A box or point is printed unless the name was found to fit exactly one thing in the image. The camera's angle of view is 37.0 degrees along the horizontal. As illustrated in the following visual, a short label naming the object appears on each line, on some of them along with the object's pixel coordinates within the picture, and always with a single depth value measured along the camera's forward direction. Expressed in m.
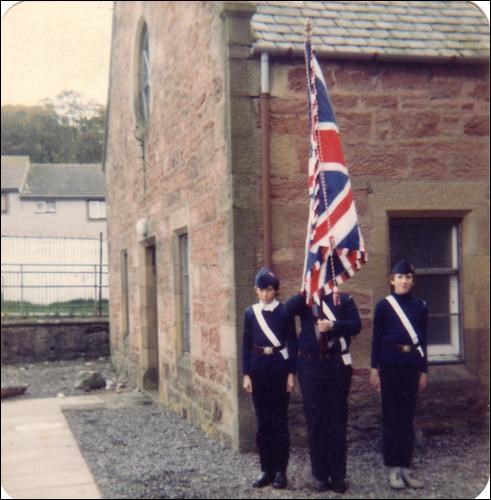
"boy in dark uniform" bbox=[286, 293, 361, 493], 5.68
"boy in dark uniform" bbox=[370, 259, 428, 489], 5.78
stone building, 6.87
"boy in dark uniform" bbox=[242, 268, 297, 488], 5.80
